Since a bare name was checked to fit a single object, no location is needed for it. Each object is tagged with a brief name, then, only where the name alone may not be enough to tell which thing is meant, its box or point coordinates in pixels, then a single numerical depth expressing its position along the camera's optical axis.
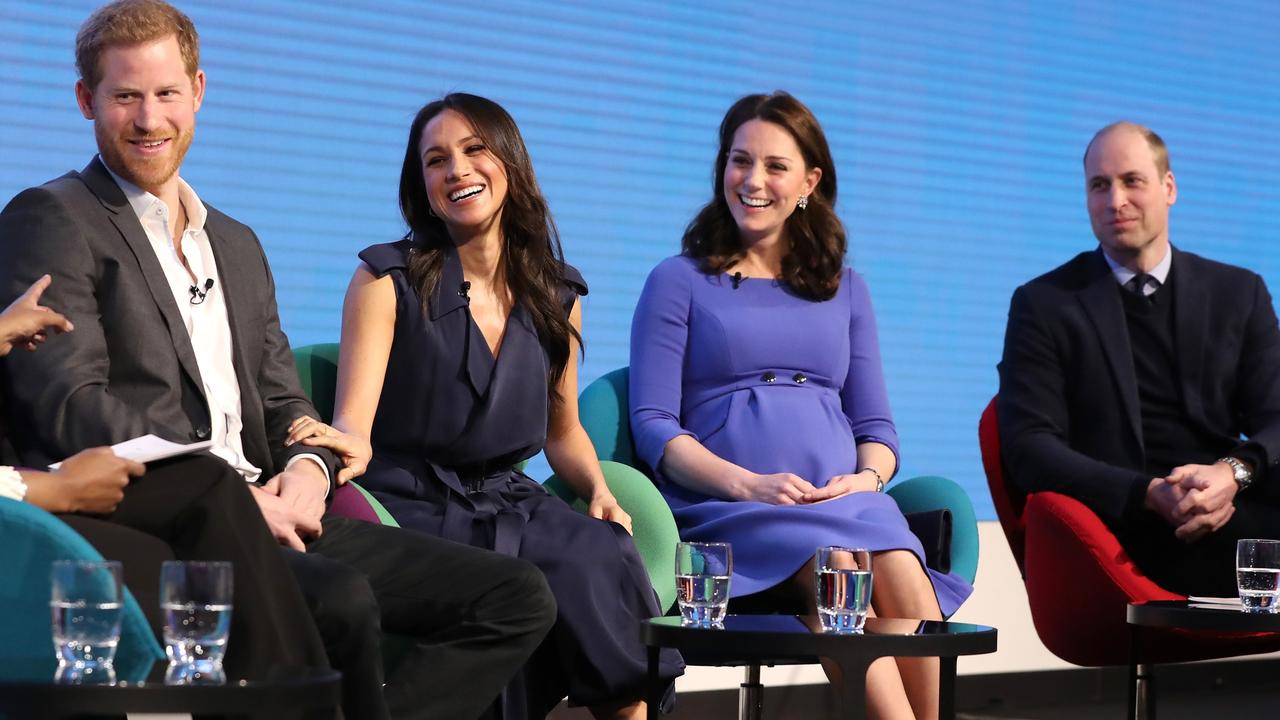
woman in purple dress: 6.61
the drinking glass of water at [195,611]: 3.46
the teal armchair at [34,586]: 3.90
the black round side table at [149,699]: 3.07
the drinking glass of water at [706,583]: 5.14
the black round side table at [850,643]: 4.75
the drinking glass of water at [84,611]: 3.41
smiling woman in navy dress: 5.87
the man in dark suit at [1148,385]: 7.46
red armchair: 7.18
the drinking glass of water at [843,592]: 5.06
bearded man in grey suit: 4.95
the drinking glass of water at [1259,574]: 6.09
